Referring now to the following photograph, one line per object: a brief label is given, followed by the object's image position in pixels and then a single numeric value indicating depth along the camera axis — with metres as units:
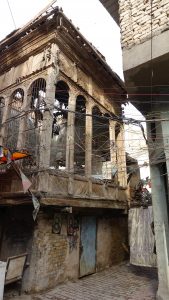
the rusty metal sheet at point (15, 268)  7.12
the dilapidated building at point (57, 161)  7.96
